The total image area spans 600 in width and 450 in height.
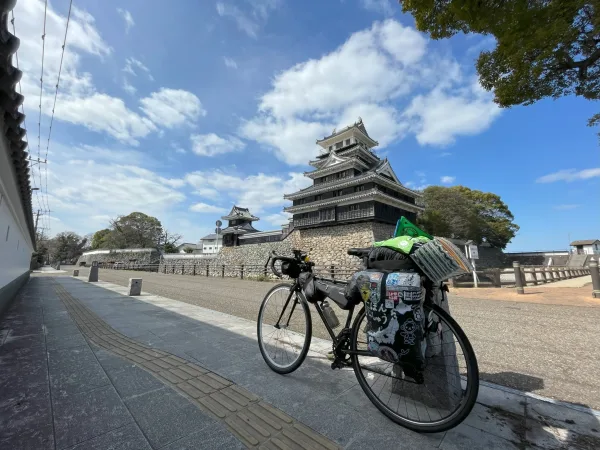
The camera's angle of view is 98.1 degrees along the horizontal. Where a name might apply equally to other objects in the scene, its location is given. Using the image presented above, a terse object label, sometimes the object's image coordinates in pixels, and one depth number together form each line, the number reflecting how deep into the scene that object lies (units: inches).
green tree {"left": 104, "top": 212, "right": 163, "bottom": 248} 1939.0
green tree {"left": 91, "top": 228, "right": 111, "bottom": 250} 2304.4
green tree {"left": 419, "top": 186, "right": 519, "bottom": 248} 1214.9
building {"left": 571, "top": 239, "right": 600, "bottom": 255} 1498.5
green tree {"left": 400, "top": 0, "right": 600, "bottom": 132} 161.8
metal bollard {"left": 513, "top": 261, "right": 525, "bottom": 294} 388.8
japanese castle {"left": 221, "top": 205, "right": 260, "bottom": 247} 1293.1
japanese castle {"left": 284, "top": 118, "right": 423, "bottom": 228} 888.3
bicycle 63.5
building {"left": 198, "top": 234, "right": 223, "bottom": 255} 2482.8
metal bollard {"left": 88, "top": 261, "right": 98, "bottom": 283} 583.2
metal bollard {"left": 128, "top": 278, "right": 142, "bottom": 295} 346.3
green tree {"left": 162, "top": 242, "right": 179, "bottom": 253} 2040.2
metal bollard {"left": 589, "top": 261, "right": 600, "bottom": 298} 311.1
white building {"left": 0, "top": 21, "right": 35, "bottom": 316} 90.0
